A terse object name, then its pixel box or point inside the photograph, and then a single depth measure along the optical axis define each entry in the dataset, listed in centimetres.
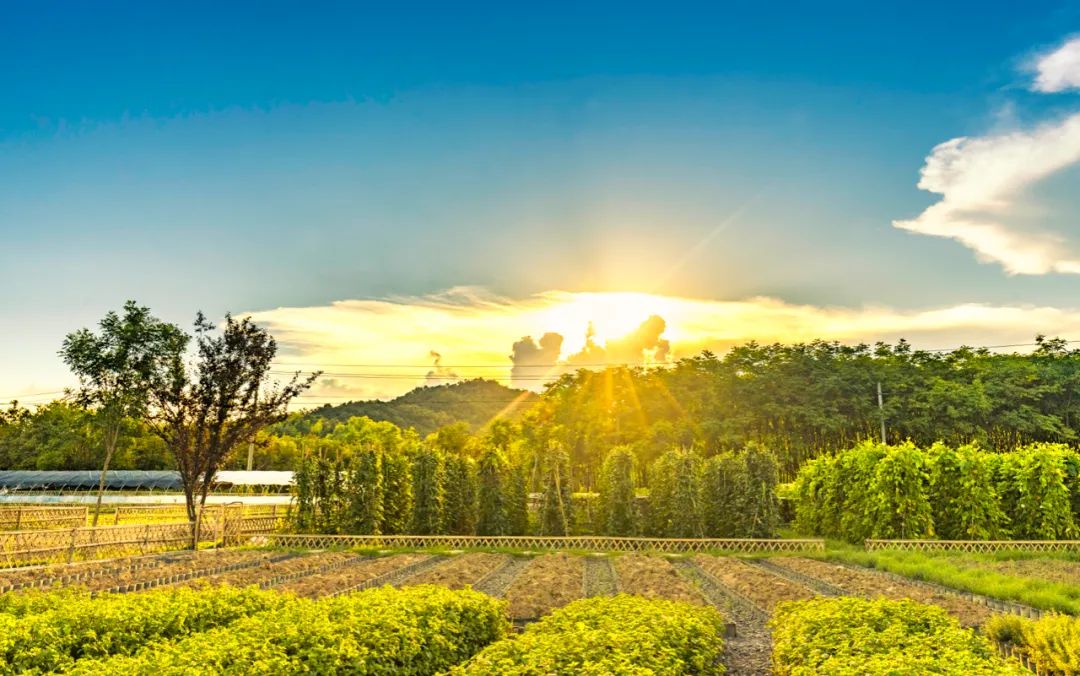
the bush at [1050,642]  852
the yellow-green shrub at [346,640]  725
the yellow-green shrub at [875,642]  666
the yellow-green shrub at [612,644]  692
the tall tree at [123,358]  2973
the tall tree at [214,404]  2819
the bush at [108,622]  808
